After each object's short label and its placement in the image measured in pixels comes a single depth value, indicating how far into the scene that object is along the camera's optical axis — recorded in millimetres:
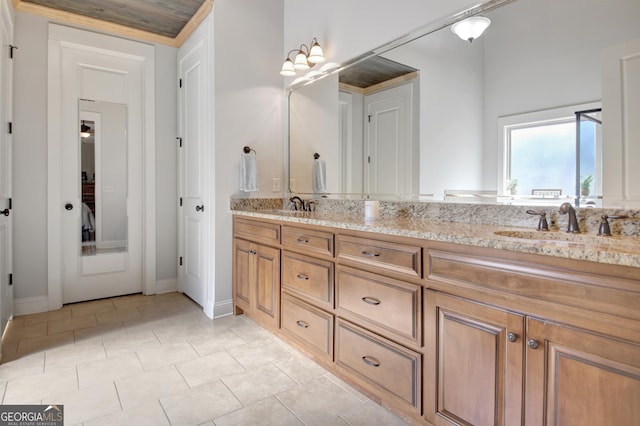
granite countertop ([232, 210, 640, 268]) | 965
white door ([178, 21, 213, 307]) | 3045
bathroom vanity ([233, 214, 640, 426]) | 962
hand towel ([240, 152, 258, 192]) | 2969
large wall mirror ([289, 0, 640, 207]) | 1478
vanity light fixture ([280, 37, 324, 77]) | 2760
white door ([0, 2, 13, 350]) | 2428
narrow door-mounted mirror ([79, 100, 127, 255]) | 3301
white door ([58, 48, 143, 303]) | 3227
